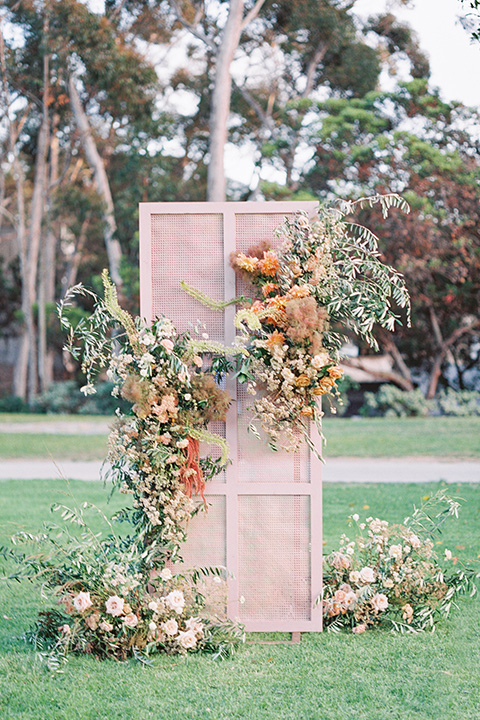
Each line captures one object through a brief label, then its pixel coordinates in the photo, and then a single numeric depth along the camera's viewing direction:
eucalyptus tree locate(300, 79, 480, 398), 17.27
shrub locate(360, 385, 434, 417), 17.86
